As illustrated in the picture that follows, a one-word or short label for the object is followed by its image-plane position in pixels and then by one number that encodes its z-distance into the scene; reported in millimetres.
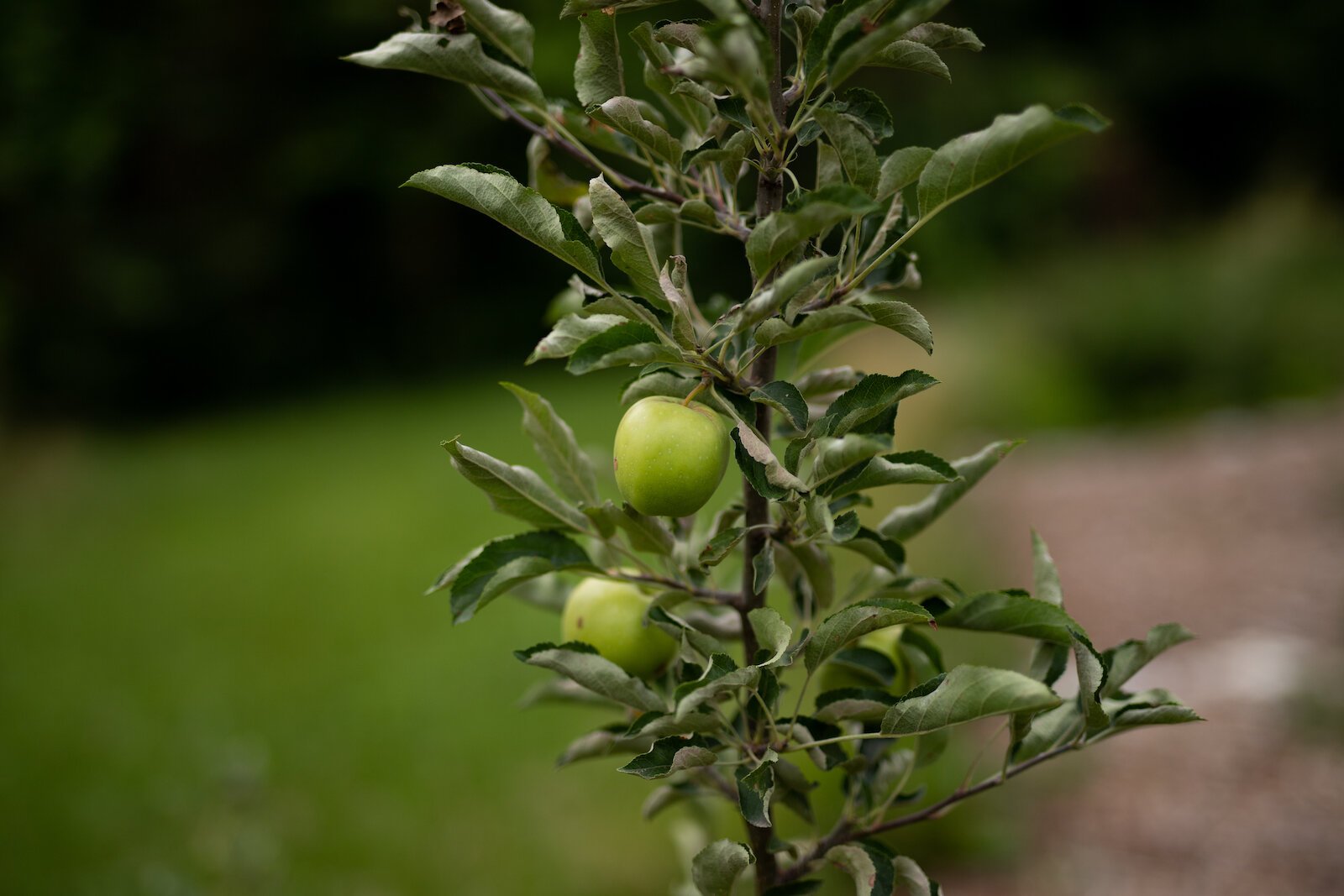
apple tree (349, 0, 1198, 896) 655
